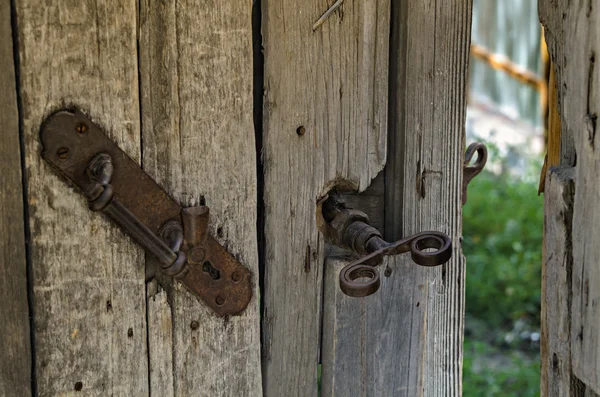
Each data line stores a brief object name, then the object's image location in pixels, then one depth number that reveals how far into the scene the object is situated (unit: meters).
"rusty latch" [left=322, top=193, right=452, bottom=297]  1.28
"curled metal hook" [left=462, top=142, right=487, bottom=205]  1.42
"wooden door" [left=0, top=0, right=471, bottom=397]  1.26
